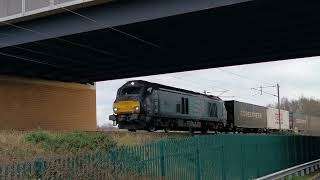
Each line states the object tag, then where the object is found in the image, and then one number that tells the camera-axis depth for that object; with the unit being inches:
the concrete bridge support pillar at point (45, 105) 1493.6
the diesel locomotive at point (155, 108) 1218.6
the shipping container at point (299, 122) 2962.6
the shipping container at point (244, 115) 1873.8
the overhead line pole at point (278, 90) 3249.3
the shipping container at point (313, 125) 3221.0
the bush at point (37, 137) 683.4
